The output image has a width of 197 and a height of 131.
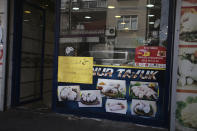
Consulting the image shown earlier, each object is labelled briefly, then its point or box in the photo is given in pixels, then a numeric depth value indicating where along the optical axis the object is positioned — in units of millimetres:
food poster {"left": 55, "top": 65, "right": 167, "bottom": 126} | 4484
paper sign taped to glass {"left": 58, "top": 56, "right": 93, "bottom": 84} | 4922
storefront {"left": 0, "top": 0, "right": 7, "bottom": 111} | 5383
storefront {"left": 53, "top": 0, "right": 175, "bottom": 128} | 4461
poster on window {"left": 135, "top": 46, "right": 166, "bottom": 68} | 4430
